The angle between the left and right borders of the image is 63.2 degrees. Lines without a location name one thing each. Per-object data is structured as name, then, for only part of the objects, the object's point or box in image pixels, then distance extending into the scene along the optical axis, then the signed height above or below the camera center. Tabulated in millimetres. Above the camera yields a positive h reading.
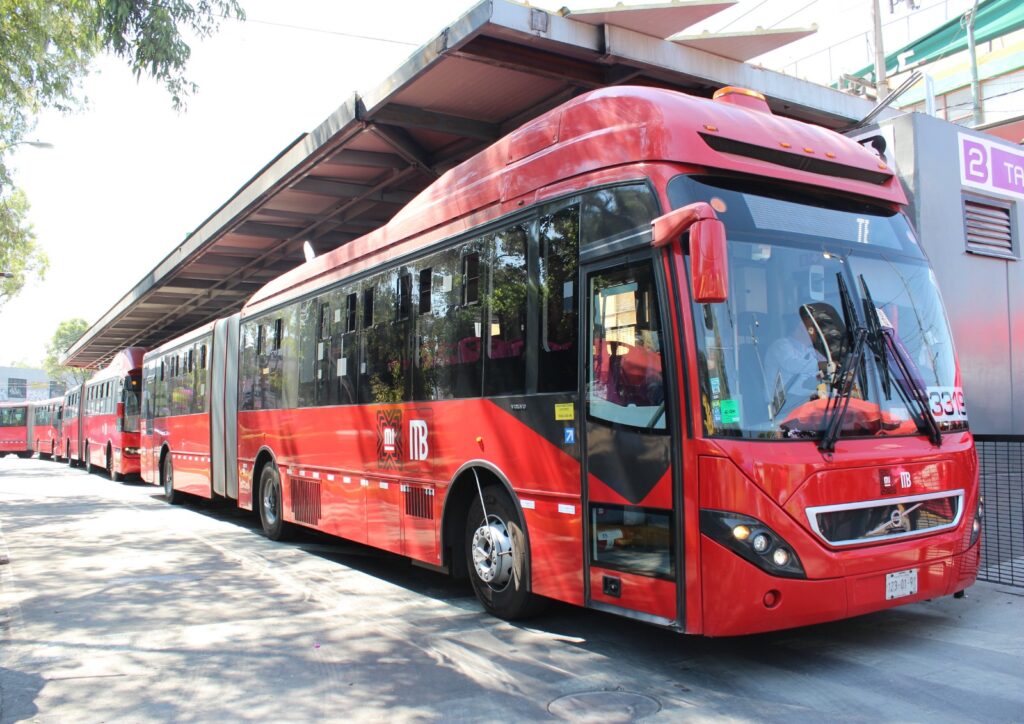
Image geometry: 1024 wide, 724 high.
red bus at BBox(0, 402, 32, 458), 46125 -1404
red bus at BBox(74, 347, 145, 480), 22719 -378
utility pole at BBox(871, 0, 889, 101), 18250 +7648
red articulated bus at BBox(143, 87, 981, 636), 4754 +93
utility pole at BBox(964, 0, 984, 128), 20094 +7538
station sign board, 9680 +2679
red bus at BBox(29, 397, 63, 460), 39062 -1242
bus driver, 4926 +166
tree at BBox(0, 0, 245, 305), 9164 +5634
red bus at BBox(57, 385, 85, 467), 31688 -1043
